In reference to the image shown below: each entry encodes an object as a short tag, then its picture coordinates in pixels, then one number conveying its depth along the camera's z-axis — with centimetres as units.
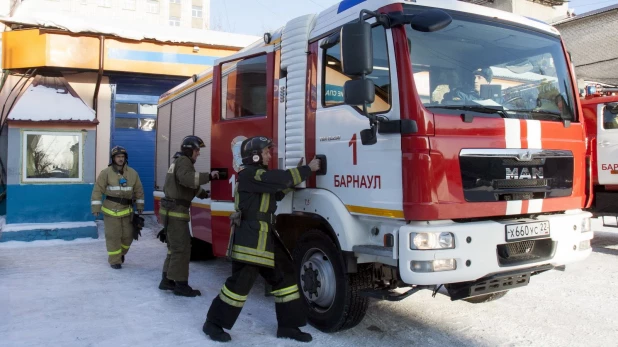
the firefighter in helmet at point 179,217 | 549
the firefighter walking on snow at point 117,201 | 703
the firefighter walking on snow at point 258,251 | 399
